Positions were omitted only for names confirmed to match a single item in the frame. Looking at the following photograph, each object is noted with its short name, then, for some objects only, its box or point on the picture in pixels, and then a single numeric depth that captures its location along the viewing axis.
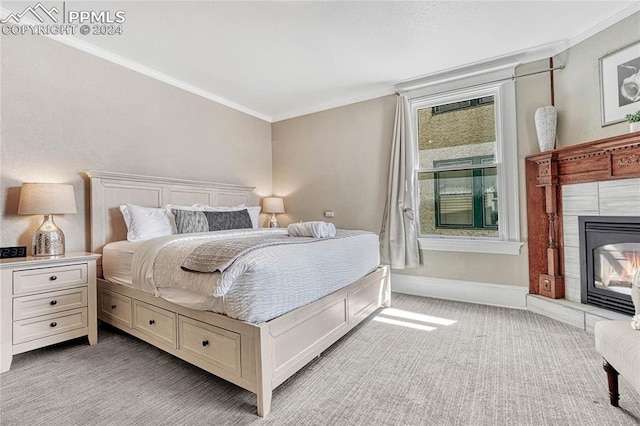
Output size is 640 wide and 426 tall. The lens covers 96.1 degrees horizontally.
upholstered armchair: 1.25
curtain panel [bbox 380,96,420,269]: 3.67
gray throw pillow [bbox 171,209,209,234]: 2.86
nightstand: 1.97
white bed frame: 1.57
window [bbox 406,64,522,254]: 3.22
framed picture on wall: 2.36
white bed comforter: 1.55
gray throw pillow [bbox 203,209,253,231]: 3.10
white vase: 2.85
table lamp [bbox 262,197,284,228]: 4.61
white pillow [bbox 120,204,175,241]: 2.70
